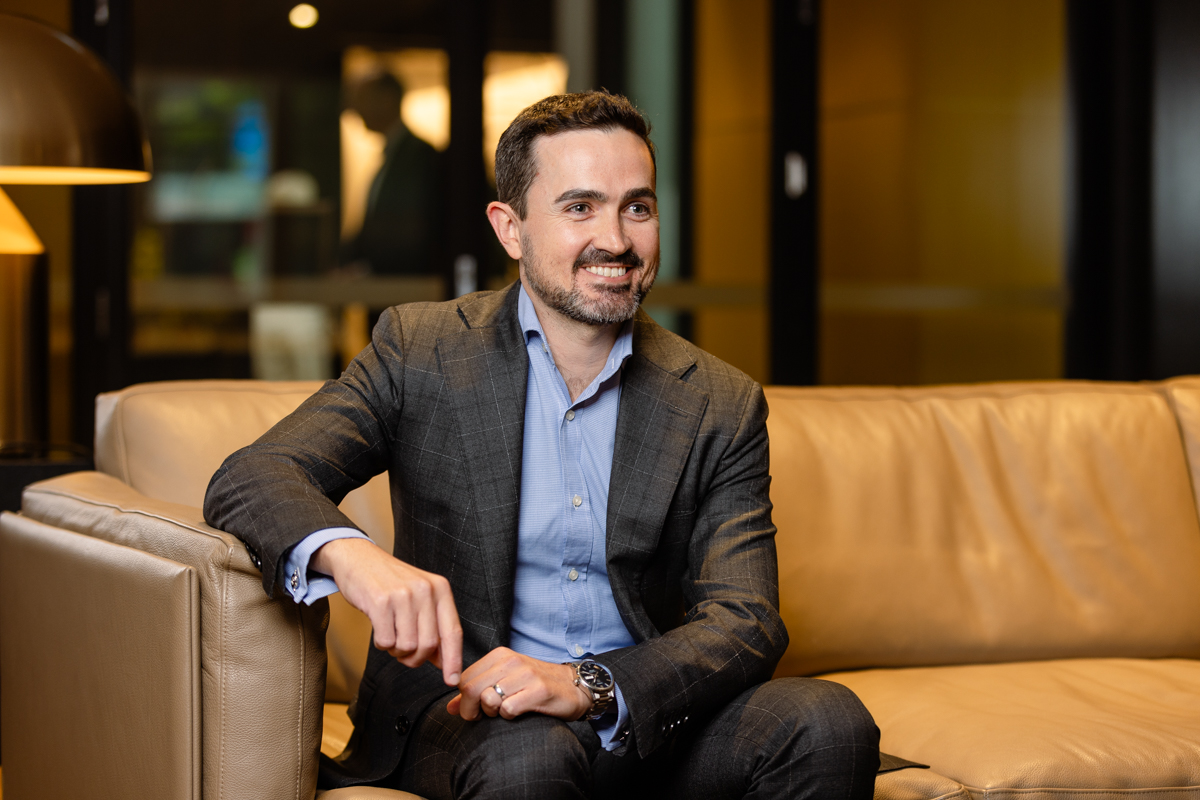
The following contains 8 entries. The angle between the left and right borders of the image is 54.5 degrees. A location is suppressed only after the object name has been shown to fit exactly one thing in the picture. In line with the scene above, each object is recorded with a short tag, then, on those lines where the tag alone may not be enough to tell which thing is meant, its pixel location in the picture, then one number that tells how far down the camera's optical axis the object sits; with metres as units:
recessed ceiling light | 3.99
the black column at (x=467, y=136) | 3.98
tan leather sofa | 1.32
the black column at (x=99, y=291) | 3.70
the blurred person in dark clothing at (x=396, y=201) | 4.05
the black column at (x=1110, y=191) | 4.18
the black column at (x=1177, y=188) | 3.93
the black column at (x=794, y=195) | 4.30
